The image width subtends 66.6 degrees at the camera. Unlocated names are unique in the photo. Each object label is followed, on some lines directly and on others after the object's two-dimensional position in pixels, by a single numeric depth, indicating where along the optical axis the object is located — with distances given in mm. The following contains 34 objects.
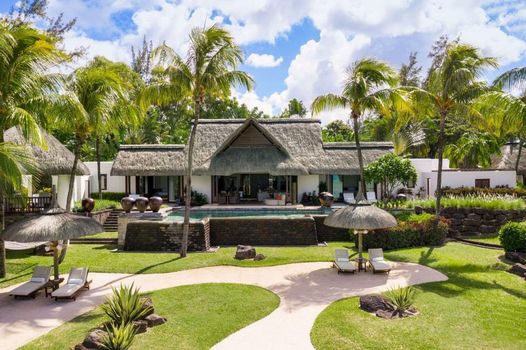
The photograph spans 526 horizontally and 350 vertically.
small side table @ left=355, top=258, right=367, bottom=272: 12891
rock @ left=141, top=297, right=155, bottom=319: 8664
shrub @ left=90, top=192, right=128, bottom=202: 27906
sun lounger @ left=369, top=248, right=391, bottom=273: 12273
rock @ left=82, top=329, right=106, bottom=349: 7035
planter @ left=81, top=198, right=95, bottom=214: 20422
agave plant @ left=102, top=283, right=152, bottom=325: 8141
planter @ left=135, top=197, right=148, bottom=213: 18719
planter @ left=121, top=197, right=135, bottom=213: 19156
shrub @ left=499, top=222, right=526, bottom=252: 13762
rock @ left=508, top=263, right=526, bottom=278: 11969
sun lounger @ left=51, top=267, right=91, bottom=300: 10156
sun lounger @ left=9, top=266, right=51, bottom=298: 10244
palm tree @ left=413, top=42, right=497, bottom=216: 15266
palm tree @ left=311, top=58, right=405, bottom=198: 16188
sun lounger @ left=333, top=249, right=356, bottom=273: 12402
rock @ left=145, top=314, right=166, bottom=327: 8383
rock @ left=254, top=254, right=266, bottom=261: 14576
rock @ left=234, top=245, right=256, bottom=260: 14586
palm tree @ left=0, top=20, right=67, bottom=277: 10484
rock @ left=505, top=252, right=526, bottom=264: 13305
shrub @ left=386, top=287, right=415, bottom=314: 9055
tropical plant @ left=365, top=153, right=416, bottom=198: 19188
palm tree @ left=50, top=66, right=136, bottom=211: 13586
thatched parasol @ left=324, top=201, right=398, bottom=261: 12516
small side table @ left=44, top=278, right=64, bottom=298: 10797
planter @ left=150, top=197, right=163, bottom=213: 18750
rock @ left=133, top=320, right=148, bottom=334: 7996
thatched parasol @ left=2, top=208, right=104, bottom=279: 10312
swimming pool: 20205
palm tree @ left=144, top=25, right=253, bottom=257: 14227
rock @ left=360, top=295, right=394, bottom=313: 9172
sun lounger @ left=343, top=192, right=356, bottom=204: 26120
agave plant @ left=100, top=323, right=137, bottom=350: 6968
